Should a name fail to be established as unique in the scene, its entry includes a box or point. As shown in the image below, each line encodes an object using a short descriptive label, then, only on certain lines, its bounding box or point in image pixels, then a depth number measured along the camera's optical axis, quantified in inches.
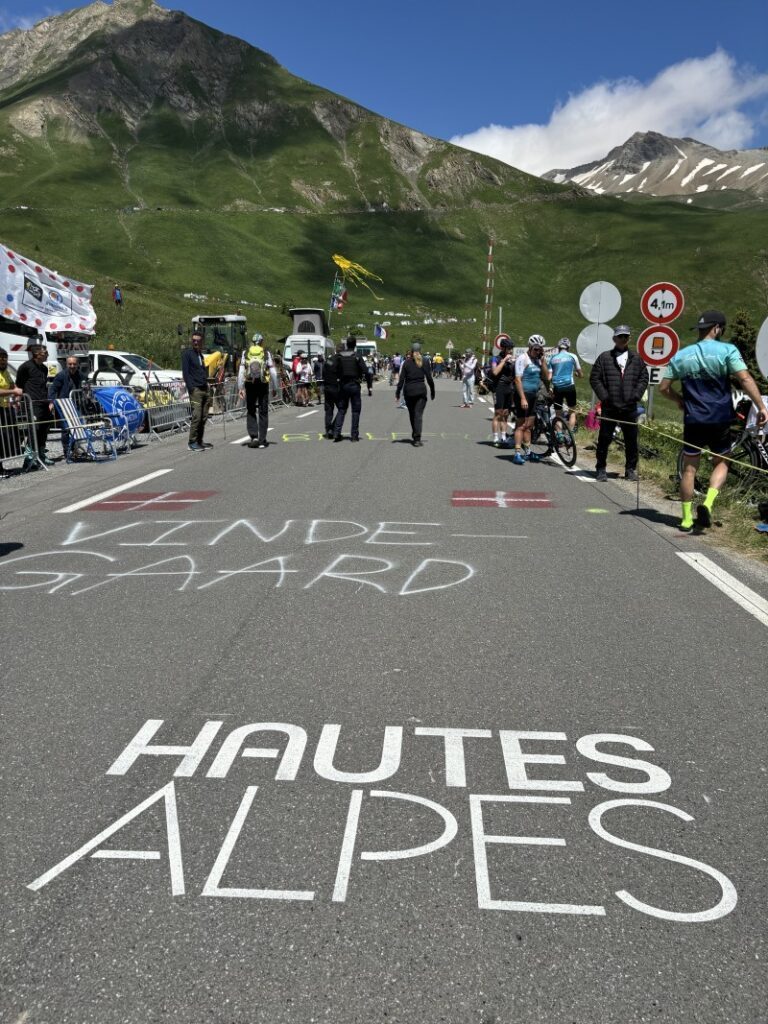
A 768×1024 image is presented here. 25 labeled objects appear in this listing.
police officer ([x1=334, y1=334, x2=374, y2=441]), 623.9
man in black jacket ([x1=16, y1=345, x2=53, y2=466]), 528.7
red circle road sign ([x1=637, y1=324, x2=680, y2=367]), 504.4
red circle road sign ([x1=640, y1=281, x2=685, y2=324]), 497.0
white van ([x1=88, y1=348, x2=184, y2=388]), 850.1
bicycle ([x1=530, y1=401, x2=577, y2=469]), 522.6
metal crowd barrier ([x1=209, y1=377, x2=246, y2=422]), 897.5
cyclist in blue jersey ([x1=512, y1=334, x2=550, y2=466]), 526.6
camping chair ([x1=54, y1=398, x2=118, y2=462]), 543.5
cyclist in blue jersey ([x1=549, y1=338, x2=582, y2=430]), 582.9
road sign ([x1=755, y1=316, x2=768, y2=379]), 319.9
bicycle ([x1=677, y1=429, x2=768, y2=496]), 376.2
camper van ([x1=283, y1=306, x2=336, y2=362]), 1396.4
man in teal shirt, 307.7
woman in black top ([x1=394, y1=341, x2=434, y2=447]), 612.4
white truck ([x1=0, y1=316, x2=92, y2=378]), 760.3
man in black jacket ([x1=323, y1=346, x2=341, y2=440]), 629.9
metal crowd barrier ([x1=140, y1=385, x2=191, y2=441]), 707.6
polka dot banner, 527.2
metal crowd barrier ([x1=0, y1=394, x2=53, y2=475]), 501.0
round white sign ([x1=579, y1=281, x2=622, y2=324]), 571.2
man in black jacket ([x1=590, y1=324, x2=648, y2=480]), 450.3
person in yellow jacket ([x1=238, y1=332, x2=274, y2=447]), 602.3
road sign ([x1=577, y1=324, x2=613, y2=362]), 580.1
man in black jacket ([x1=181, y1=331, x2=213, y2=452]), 602.2
